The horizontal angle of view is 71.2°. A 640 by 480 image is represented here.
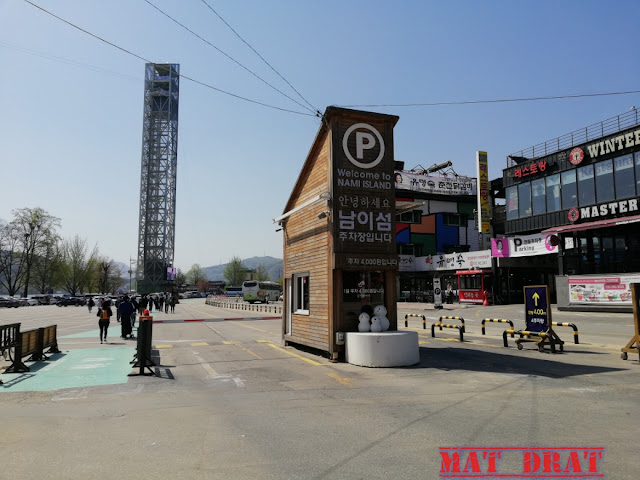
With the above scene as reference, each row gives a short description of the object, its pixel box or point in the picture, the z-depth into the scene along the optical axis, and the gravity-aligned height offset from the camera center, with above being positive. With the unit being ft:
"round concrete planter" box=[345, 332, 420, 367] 36.91 -5.51
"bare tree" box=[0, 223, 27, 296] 244.63 +17.20
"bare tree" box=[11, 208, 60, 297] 247.91 +29.10
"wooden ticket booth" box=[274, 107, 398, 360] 40.65 +5.19
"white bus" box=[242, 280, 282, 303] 206.13 -3.68
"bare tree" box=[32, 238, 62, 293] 257.14 +10.57
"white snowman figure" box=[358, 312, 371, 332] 39.70 -3.63
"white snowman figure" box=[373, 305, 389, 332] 39.83 -2.89
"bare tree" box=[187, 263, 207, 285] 623.36 +13.13
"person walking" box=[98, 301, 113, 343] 57.93 -4.32
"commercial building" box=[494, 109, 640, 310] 99.66 +18.44
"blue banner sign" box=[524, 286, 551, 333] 45.50 -2.78
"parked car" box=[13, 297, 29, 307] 206.04 -8.59
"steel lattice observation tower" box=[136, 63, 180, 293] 362.33 +80.46
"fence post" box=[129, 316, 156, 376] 35.04 -4.88
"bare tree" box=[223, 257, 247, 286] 462.60 +11.69
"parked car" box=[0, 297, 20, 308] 188.65 -7.82
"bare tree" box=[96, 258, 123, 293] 345.16 +6.03
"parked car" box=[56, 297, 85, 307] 208.85 -8.43
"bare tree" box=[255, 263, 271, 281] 490.49 +10.29
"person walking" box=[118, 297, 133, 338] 63.36 -4.45
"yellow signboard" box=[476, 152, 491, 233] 146.41 +28.58
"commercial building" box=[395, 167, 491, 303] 171.32 +23.74
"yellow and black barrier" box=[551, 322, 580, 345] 50.55 -6.15
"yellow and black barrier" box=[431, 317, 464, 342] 55.91 -5.90
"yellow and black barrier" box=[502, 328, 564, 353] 44.24 -5.70
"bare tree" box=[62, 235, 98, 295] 292.20 +10.69
